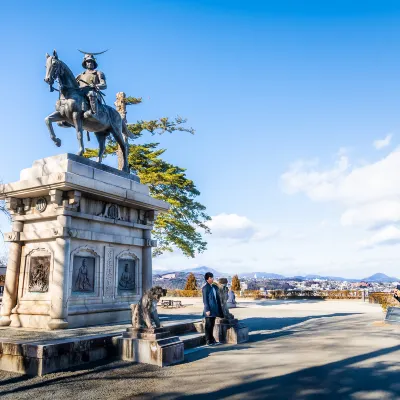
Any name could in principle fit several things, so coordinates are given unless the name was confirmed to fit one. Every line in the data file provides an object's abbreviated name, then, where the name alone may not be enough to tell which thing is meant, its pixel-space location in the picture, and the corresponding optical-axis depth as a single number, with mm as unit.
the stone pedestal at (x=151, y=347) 7031
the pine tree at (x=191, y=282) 42031
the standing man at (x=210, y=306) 9383
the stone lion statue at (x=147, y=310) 7484
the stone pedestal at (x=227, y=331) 9570
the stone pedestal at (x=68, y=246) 9578
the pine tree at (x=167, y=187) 26244
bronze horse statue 10484
